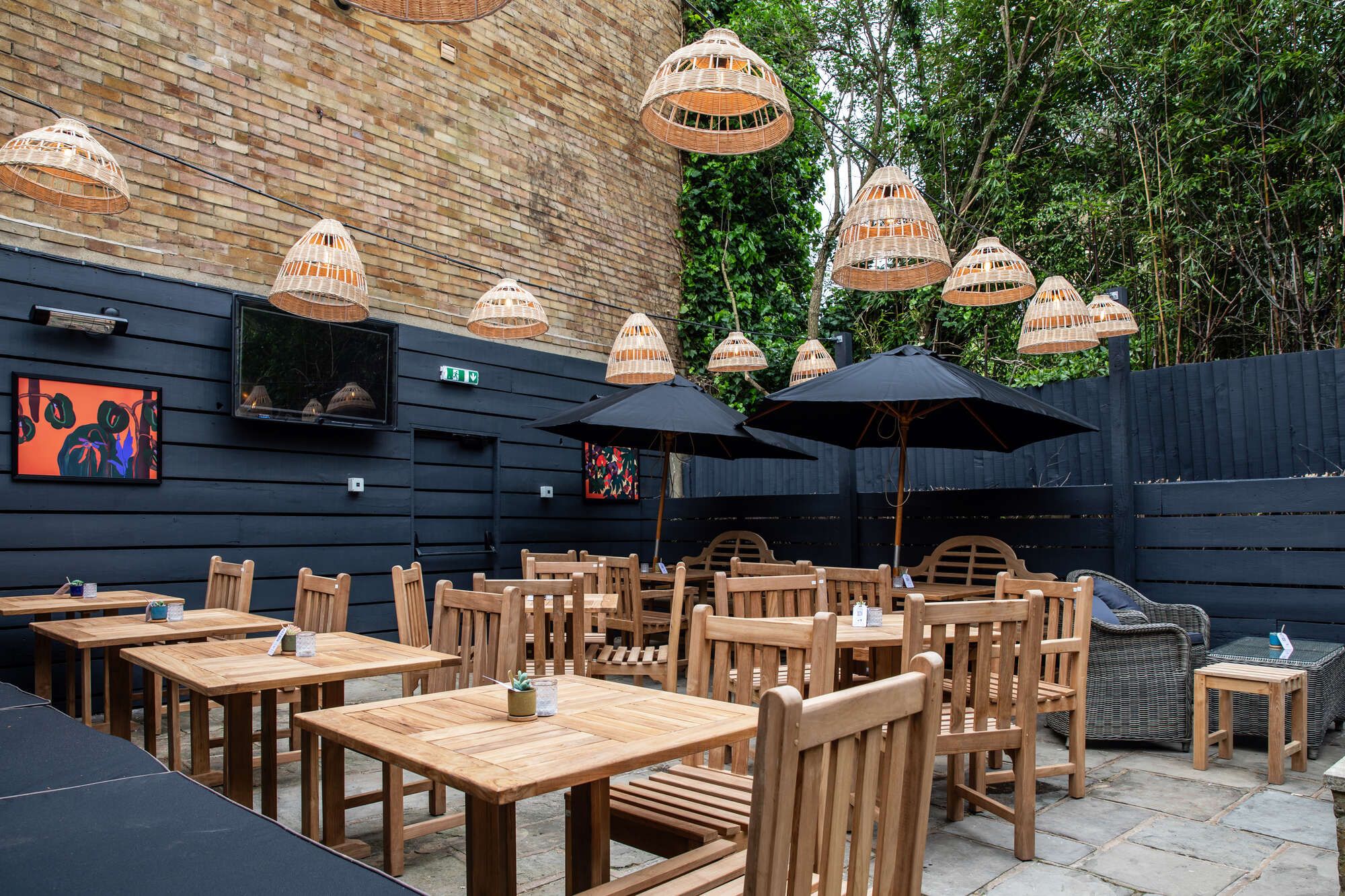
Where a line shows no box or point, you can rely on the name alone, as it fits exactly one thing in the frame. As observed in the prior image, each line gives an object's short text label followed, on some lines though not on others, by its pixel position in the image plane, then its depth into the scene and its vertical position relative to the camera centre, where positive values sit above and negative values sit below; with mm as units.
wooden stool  3928 -1038
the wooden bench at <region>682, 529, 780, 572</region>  7930 -604
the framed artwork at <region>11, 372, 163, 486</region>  5172 +369
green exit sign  7621 +983
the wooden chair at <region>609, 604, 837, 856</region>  2166 -813
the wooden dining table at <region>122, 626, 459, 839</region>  2592 -570
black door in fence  7520 -143
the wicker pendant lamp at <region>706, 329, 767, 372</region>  8133 +1205
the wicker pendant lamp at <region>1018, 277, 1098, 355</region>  6098 +1133
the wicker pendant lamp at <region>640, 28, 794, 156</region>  3547 +1637
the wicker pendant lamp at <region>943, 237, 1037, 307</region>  5820 +1385
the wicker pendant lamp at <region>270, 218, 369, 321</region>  4688 +1205
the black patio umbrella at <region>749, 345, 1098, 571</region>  5250 +496
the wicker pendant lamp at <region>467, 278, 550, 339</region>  6172 +1266
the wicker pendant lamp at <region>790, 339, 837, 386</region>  8242 +1146
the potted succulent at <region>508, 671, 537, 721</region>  2071 -499
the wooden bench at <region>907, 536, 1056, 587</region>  6363 -584
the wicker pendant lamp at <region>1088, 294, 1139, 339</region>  6012 +1095
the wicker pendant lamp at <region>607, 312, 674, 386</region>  6973 +1044
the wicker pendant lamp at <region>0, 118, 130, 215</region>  4000 +1551
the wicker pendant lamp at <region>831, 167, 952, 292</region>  4750 +1424
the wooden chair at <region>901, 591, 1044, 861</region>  2850 -687
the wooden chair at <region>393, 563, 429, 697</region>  3764 -514
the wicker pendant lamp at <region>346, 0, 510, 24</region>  2389 +1304
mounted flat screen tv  6172 +890
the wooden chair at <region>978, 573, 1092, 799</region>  3592 -807
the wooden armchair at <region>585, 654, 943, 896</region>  1162 -433
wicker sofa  4488 -1030
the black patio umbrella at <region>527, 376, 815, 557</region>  6449 +473
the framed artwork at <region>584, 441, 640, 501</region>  8984 +139
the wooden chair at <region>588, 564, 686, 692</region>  4621 -928
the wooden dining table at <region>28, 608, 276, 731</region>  3488 -591
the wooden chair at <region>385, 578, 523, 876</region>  2973 -568
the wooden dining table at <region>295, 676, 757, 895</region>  1637 -540
